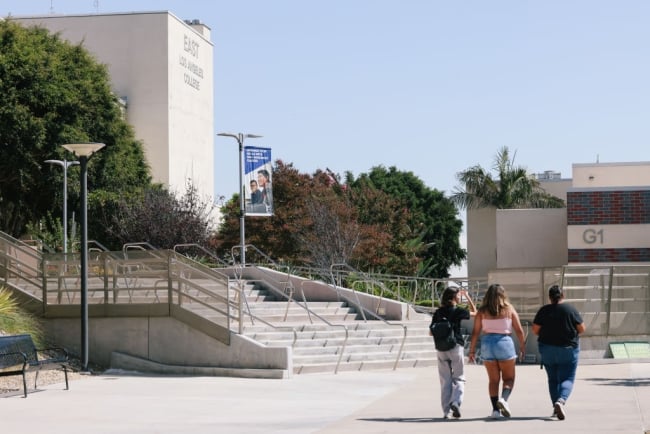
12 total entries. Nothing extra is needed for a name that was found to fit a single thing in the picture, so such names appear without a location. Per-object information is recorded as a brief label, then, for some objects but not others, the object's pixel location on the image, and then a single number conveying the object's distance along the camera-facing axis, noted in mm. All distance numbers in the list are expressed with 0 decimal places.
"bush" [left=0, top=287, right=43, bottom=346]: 23639
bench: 18797
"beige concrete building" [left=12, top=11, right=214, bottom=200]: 79875
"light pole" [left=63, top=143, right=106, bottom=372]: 22938
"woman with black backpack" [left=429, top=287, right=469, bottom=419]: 14992
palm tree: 75875
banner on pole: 38375
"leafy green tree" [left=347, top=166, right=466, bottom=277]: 87688
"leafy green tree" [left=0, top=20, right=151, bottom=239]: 52625
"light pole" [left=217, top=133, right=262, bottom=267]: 38438
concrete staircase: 23953
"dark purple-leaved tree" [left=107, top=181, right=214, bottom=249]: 49406
